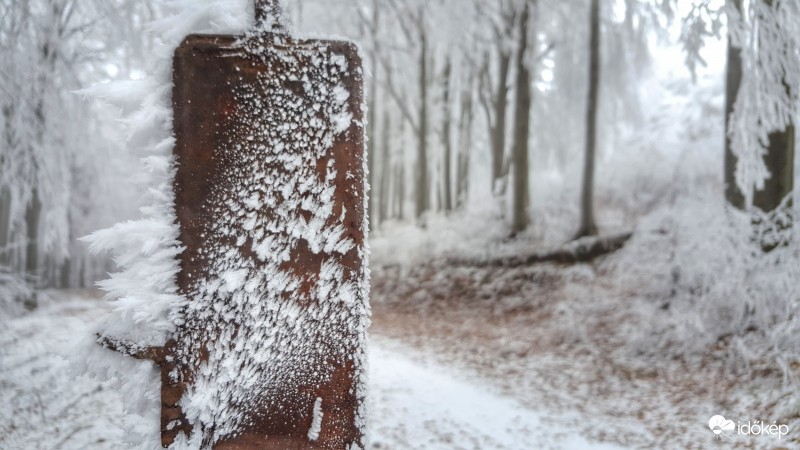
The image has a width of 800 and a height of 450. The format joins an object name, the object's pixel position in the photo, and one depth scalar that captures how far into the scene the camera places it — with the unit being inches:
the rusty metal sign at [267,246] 15.6
